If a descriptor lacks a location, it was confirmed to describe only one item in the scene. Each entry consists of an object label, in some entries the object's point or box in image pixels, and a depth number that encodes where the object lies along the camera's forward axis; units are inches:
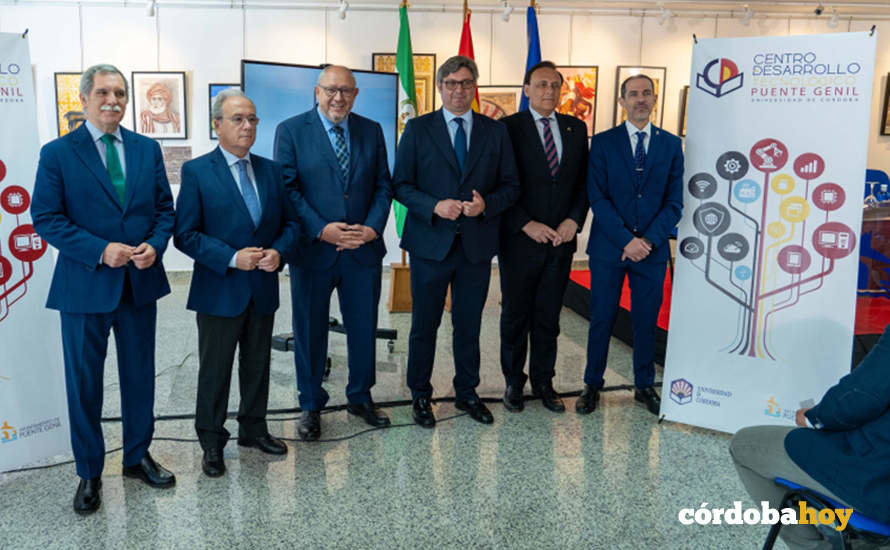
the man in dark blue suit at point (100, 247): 106.2
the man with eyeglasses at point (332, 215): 136.1
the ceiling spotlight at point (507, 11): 295.6
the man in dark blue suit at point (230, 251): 118.0
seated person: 71.9
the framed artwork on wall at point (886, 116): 344.5
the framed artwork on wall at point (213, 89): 303.0
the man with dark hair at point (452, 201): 142.2
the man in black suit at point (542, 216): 150.7
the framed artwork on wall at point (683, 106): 333.4
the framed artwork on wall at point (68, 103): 293.3
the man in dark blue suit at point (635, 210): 146.3
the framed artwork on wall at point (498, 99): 319.9
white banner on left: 116.9
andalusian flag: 228.2
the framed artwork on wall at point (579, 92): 323.0
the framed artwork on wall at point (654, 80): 327.3
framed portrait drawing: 299.3
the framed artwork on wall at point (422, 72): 309.0
